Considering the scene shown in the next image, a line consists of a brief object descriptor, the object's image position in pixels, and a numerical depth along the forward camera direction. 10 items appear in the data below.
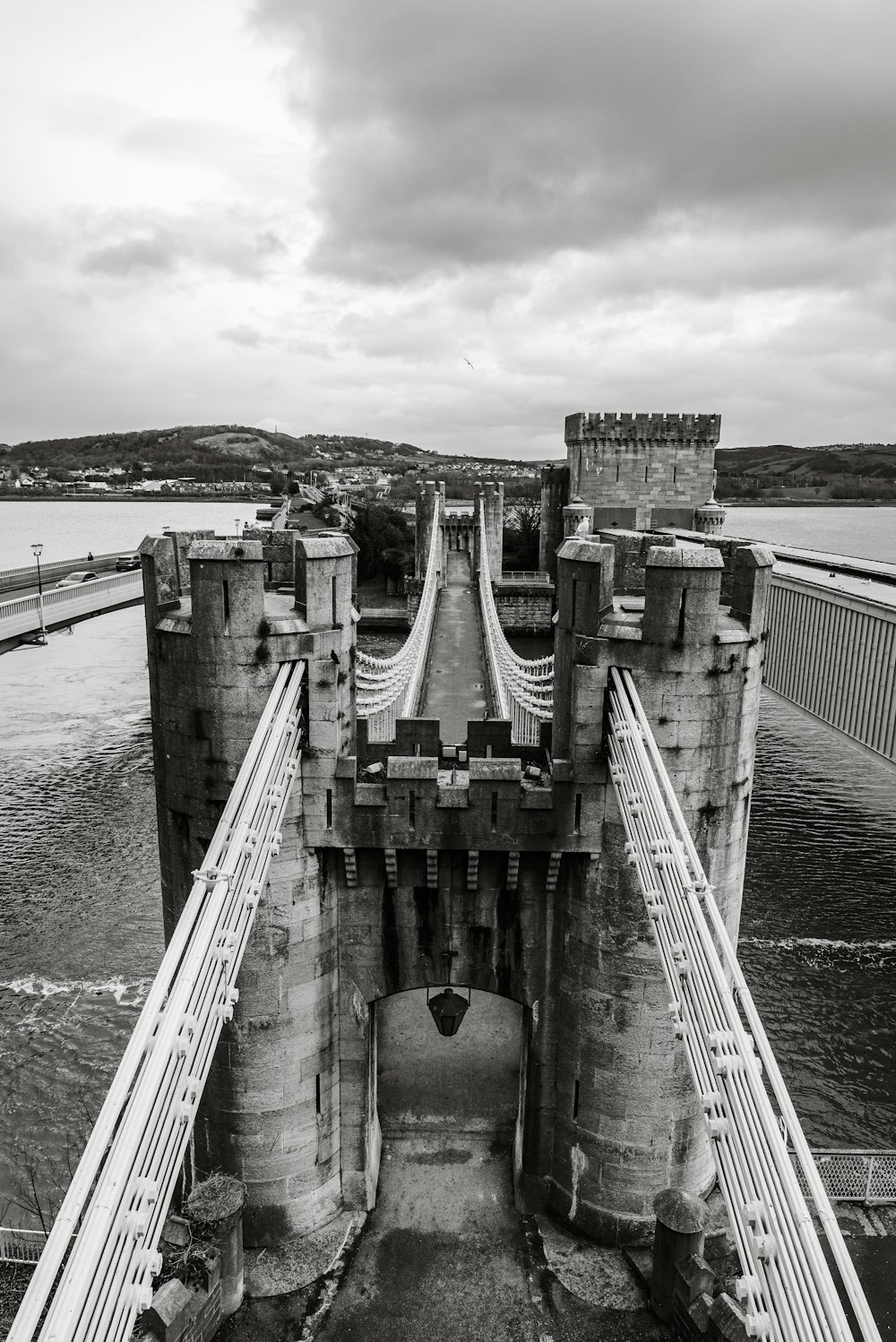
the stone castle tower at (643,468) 47.06
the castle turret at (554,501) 53.78
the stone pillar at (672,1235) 9.60
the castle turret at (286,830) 9.98
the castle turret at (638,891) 10.02
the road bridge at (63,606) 32.09
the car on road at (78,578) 48.12
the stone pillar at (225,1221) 9.71
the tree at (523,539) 71.62
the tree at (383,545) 71.38
